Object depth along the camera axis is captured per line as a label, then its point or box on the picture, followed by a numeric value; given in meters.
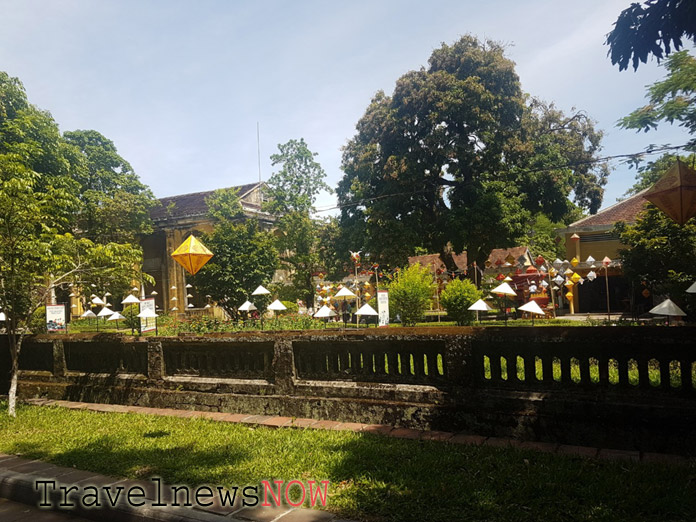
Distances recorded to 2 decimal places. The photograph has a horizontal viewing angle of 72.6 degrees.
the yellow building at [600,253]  25.78
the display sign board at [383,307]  13.13
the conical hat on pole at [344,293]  18.06
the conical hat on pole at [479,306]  15.94
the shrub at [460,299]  19.19
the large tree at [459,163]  23.33
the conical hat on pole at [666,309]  9.84
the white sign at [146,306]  8.90
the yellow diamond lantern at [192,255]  10.05
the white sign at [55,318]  8.78
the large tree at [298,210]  30.11
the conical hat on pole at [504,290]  17.23
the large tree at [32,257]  7.66
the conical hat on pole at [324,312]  18.14
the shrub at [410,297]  19.00
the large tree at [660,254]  14.30
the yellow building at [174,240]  35.41
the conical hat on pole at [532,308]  13.87
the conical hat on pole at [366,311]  15.56
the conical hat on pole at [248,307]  20.69
